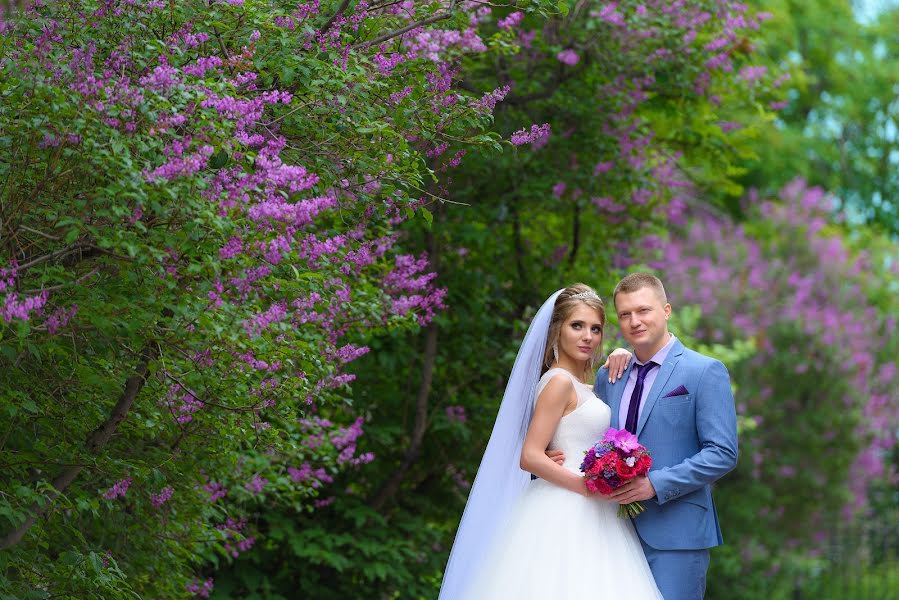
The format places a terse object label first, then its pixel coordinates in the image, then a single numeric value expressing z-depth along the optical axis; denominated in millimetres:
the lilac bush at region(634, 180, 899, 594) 27304
